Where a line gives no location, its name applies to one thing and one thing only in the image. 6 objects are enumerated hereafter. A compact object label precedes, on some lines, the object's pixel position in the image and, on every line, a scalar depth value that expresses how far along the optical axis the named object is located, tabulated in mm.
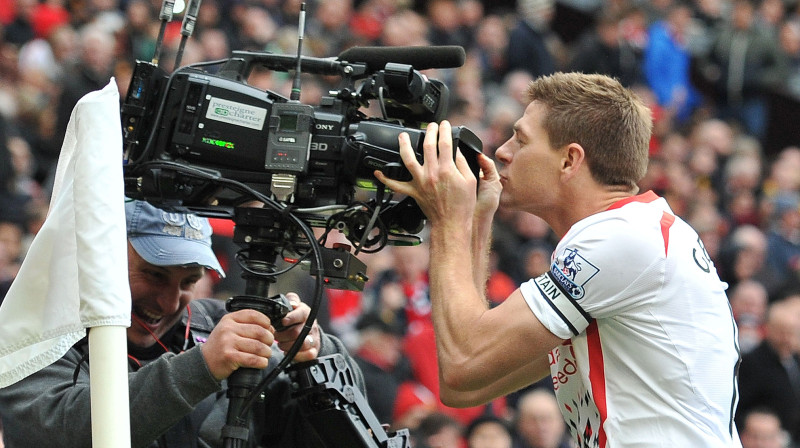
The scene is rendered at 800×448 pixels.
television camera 6055
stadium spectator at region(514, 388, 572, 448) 12953
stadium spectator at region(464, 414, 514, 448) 12367
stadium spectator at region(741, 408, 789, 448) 14672
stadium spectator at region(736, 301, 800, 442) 16062
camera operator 6250
